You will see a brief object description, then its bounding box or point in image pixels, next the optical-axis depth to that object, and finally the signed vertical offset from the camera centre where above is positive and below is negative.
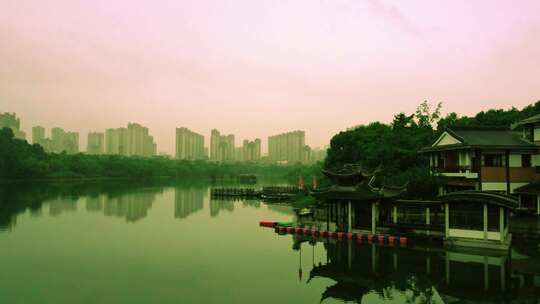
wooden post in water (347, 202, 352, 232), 22.24 -3.12
